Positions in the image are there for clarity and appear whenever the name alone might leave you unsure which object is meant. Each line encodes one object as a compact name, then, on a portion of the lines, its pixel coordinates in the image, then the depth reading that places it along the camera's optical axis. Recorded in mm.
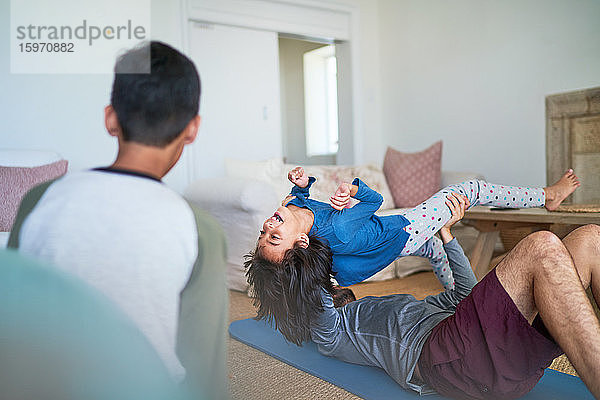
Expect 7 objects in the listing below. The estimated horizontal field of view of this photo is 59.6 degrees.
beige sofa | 2873
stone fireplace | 3949
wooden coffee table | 2488
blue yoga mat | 1479
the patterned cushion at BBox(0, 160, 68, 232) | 2424
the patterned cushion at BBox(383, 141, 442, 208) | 4012
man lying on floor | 1174
